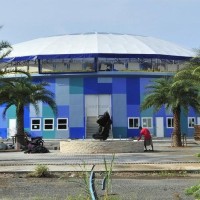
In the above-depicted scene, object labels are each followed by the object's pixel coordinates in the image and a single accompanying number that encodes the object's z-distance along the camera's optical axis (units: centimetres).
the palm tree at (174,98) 3472
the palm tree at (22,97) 3428
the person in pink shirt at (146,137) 3025
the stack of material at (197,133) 4925
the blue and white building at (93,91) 5412
